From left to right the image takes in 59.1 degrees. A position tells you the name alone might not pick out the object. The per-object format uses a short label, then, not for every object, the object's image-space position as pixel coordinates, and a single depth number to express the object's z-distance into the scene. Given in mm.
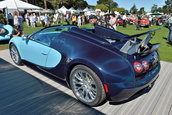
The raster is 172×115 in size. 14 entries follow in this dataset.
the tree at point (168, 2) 164938
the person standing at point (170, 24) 8972
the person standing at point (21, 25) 10773
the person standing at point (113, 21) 10259
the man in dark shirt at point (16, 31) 9719
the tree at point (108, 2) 131875
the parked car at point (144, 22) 19758
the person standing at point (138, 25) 17275
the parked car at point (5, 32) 8012
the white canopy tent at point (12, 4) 15125
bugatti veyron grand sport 2357
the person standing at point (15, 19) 10695
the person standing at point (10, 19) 16197
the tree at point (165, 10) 125038
